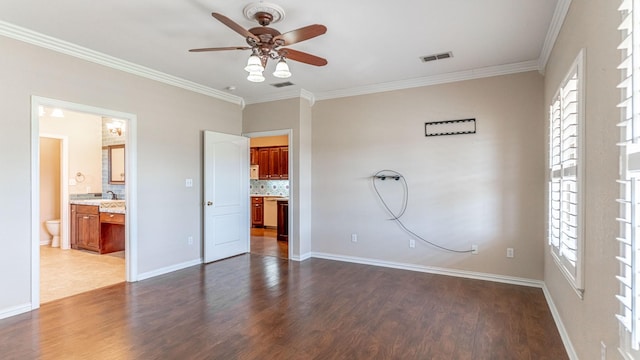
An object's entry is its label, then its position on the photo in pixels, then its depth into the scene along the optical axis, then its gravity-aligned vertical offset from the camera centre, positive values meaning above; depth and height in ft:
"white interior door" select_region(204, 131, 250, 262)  17.26 -0.93
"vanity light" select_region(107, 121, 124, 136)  21.54 +3.33
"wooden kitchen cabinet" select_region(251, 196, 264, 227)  30.04 -2.96
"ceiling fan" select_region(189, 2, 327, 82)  8.62 +3.72
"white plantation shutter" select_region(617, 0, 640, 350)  4.18 +0.03
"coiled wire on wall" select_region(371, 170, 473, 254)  15.96 -0.90
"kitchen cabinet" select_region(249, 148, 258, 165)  30.81 +2.08
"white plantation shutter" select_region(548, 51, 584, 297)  7.47 +0.03
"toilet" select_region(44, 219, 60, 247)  20.61 -3.21
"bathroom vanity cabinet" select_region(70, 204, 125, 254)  19.25 -3.05
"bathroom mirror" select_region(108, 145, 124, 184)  21.89 +0.96
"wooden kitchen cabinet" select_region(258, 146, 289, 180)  29.63 +1.40
